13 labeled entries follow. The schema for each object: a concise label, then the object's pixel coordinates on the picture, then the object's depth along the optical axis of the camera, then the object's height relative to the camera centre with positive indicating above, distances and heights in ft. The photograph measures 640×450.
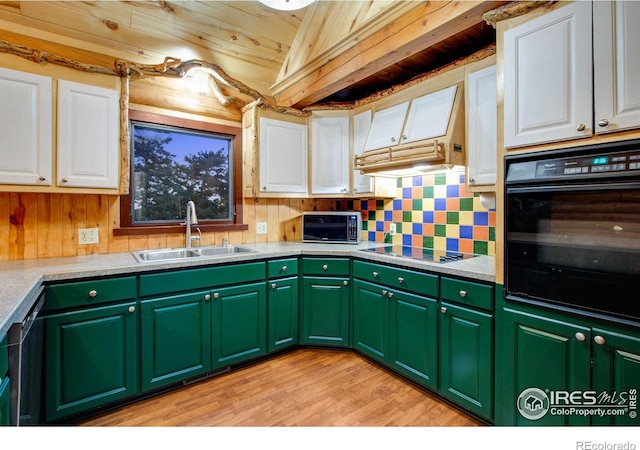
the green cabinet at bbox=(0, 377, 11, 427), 3.50 -2.02
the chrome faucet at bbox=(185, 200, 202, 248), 8.52 +0.15
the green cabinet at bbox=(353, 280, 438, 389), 6.81 -2.43
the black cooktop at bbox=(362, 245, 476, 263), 7.35 -0.70
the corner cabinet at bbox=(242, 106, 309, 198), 9.30 +2.13
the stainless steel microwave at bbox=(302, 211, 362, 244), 9.71 -0.05
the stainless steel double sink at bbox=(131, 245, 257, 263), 8.07 -0.71
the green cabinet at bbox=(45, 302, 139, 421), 5.69 -2.49
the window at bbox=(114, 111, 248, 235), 8.41 +1.43
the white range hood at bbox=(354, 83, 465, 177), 7.04 +2.11
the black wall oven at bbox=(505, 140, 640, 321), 4.24 -0.05
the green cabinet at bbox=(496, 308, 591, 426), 4.69 -2.16
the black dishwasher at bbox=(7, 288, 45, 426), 4.00 -1.98
